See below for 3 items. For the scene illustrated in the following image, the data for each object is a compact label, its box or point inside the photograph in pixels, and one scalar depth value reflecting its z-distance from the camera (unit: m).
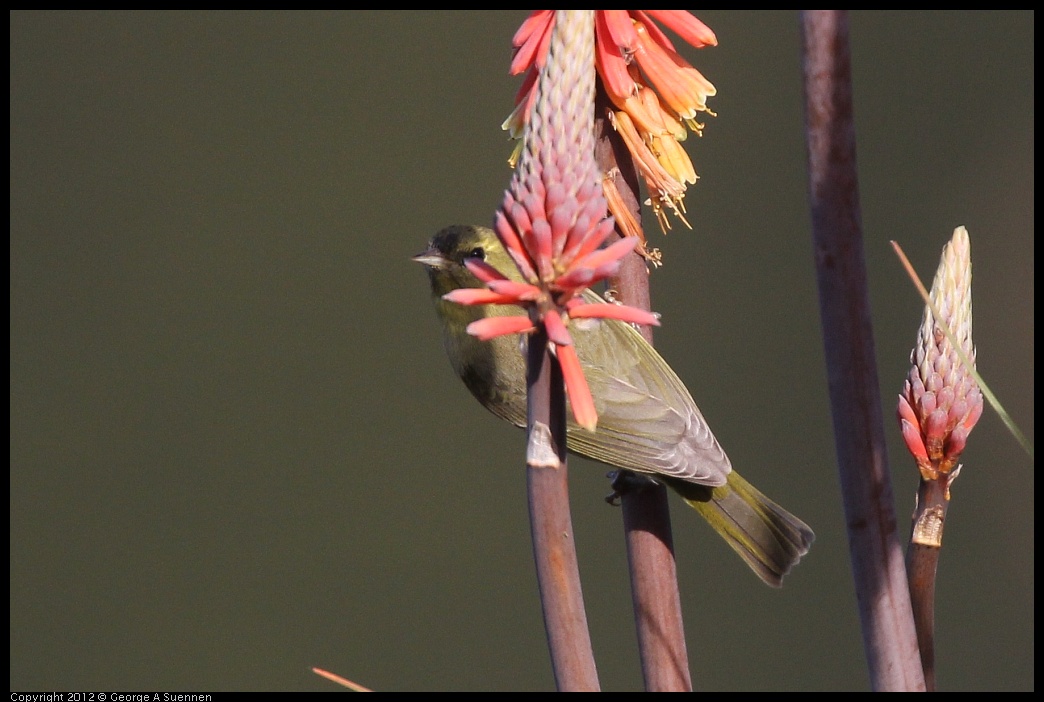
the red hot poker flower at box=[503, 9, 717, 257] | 3.20
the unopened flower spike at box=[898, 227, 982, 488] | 3.12
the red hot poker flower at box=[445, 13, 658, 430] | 3.07
